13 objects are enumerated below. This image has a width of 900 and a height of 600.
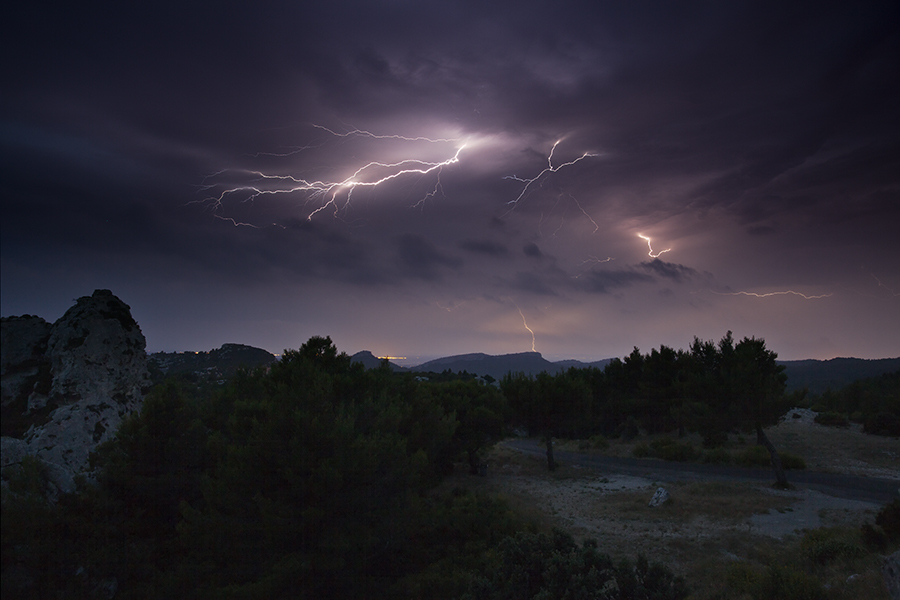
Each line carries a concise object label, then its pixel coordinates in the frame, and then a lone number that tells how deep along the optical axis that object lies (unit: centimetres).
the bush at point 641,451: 3234
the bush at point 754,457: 2534
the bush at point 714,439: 2989
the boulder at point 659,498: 1731
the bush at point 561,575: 641
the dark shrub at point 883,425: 2970
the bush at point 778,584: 755
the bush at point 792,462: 2389
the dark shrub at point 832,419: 3619
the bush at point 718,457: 2706
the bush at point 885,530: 1018
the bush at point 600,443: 3741
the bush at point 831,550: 976
